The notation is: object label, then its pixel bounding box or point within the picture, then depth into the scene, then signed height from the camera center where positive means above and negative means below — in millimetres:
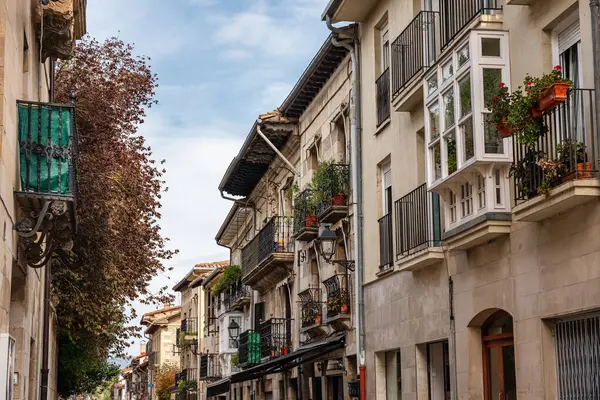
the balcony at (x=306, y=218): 23391 +3742
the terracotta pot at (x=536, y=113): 10453 +2721
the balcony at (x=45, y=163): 11742 +2595
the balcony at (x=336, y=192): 21019 +3888
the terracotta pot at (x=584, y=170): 9789 +1959
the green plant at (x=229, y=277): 37991 +3762
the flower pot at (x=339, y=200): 21027 +3671
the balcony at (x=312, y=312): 23078 +1425
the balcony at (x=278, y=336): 27872 +1016
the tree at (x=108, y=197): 21562 +4011
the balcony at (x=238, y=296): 35903 +2901
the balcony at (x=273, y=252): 27672 +3509
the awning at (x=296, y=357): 20875 +301
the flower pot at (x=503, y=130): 11000 +2707
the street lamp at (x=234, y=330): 36031 +1598
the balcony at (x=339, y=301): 20484 +1475
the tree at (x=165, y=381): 70312 -546
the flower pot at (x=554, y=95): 9961 +2792
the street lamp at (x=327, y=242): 19469 +2639
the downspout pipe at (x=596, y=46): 9852 +3266
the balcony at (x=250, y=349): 30047 +717
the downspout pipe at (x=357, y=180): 19344 +3915
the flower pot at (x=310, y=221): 23531 +3609
